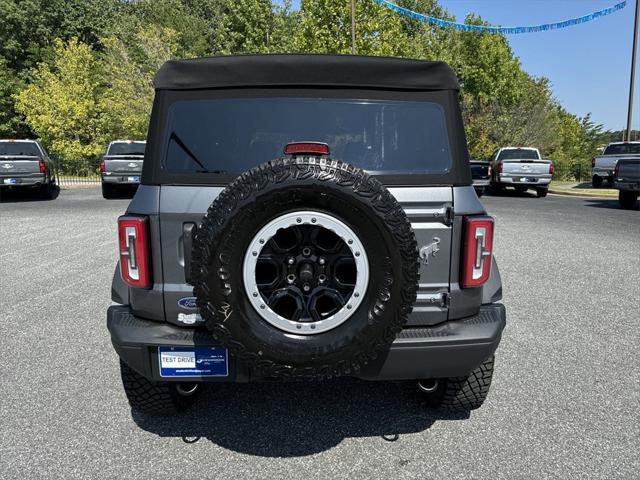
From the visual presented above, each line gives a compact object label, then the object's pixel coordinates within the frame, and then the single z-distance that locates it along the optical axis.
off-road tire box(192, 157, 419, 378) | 2.25
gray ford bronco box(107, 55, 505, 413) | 2.30
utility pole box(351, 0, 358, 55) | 22.24
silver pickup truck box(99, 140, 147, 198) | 17.16
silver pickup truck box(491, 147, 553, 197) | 18.95
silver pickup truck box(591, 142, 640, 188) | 20.91
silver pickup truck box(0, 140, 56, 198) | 15.23
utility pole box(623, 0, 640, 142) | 22.12
